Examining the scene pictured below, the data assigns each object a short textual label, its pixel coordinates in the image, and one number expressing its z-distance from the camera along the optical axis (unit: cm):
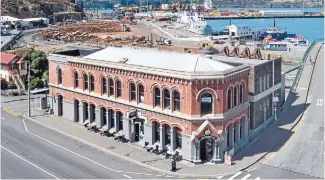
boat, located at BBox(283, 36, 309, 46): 14632
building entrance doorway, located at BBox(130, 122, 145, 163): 4281
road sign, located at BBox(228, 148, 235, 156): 3992
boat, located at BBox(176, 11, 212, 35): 19642
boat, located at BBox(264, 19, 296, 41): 18940
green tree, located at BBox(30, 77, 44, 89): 6938
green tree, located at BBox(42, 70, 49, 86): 7025
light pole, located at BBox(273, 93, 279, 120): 5221
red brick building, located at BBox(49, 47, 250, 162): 3878
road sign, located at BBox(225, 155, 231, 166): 3841
